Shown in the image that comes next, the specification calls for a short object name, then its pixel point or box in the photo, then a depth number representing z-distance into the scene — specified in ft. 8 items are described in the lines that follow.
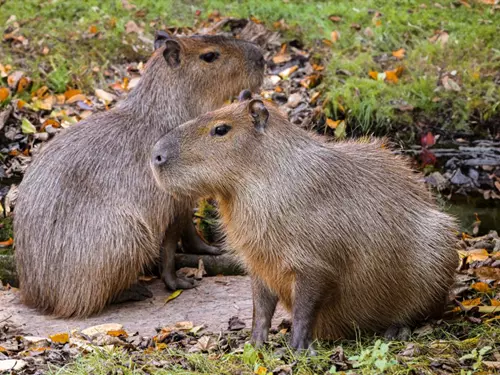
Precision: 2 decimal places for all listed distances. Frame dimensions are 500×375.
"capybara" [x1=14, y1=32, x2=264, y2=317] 40.93
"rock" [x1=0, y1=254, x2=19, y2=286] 45.78
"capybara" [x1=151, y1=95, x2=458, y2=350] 32.22
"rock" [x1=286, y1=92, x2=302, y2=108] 55.93
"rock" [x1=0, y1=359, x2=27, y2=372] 31.53
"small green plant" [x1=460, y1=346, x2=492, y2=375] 29.55
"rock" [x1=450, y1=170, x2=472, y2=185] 51.70
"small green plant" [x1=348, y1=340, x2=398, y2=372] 27.78
